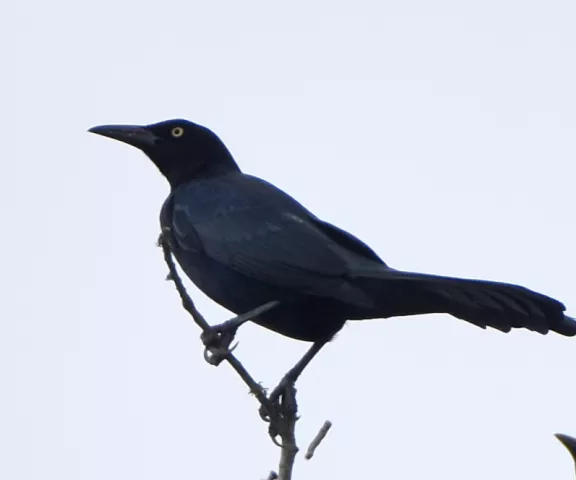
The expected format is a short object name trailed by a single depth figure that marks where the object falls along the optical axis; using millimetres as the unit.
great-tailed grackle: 13500
